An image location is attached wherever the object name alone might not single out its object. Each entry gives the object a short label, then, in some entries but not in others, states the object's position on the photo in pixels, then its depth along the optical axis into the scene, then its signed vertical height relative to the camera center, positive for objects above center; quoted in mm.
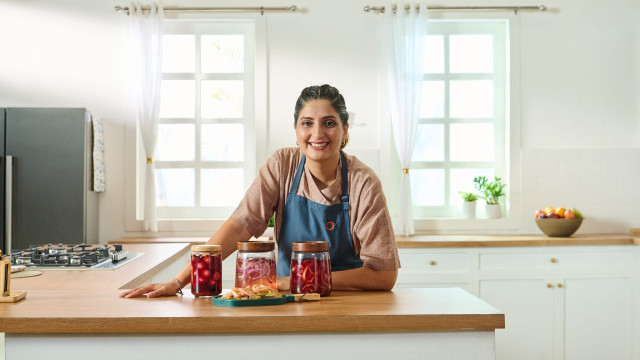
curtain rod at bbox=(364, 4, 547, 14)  4605 +1256
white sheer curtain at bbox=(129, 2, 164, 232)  4512 +791
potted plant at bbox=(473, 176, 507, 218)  4672 -98
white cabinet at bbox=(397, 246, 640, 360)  4066 -700
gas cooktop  2502 -318
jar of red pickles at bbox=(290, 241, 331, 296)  1668 -241
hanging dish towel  4316 +172
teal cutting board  1560 -301
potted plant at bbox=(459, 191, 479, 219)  4691 -193
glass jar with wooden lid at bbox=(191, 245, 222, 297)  1652 -242
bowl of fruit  4254 -282
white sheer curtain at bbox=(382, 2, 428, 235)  4539 +808
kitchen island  1427 -349
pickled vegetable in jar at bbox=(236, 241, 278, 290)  1660 -224
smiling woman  1970 -71
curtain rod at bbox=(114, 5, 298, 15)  4582 +1238
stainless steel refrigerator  4055 +45
